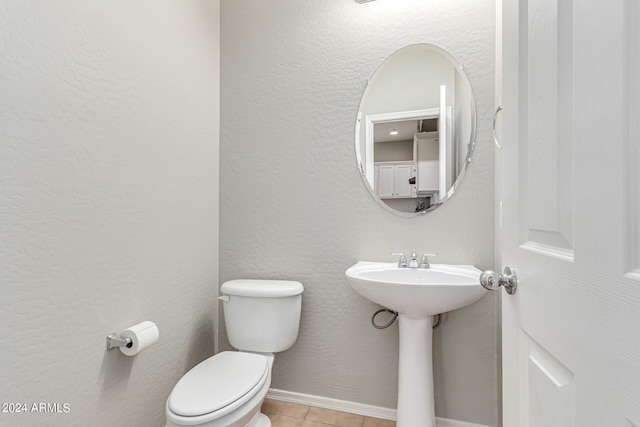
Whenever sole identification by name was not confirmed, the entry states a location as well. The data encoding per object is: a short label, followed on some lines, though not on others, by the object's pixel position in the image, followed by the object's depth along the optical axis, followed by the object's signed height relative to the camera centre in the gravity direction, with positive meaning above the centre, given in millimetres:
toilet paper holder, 1160 -511
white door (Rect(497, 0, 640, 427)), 348 +2
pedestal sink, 1178 -380
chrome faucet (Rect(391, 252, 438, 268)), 1457 -253
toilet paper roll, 1164 -504
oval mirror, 1510 +431
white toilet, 1045 -682
